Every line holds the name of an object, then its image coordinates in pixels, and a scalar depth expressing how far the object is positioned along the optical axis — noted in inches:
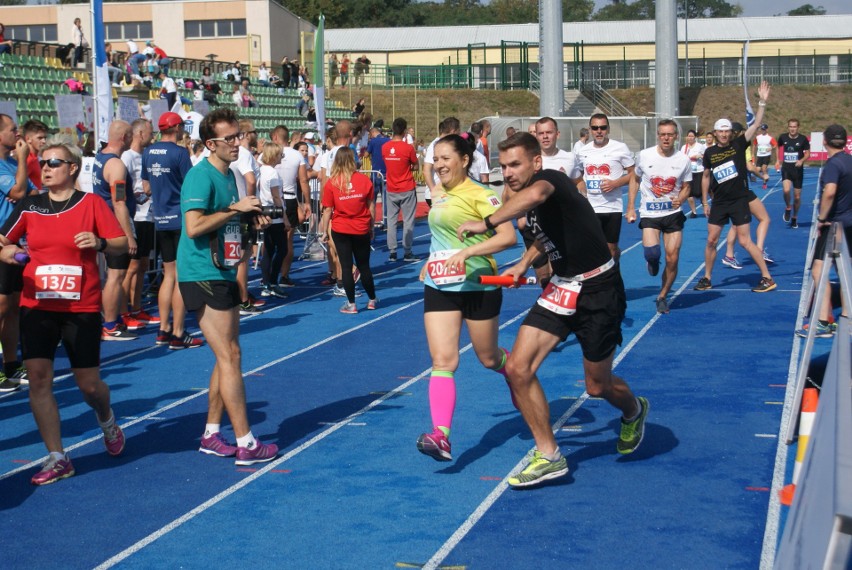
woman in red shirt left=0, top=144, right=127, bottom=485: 249.1
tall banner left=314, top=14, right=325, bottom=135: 871.1
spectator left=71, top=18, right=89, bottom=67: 1073.5
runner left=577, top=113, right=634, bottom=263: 447.8
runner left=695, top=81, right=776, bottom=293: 528.4
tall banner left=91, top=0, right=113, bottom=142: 531.5
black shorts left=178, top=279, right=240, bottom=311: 255.8
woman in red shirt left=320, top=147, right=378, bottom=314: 475.5
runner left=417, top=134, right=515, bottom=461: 250.8
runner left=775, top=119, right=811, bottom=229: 854.5
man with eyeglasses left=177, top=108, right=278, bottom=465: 255.9
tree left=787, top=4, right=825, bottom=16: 4436.5
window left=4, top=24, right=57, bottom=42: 2397.9
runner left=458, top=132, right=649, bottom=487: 238.5
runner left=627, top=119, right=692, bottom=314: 463.8
